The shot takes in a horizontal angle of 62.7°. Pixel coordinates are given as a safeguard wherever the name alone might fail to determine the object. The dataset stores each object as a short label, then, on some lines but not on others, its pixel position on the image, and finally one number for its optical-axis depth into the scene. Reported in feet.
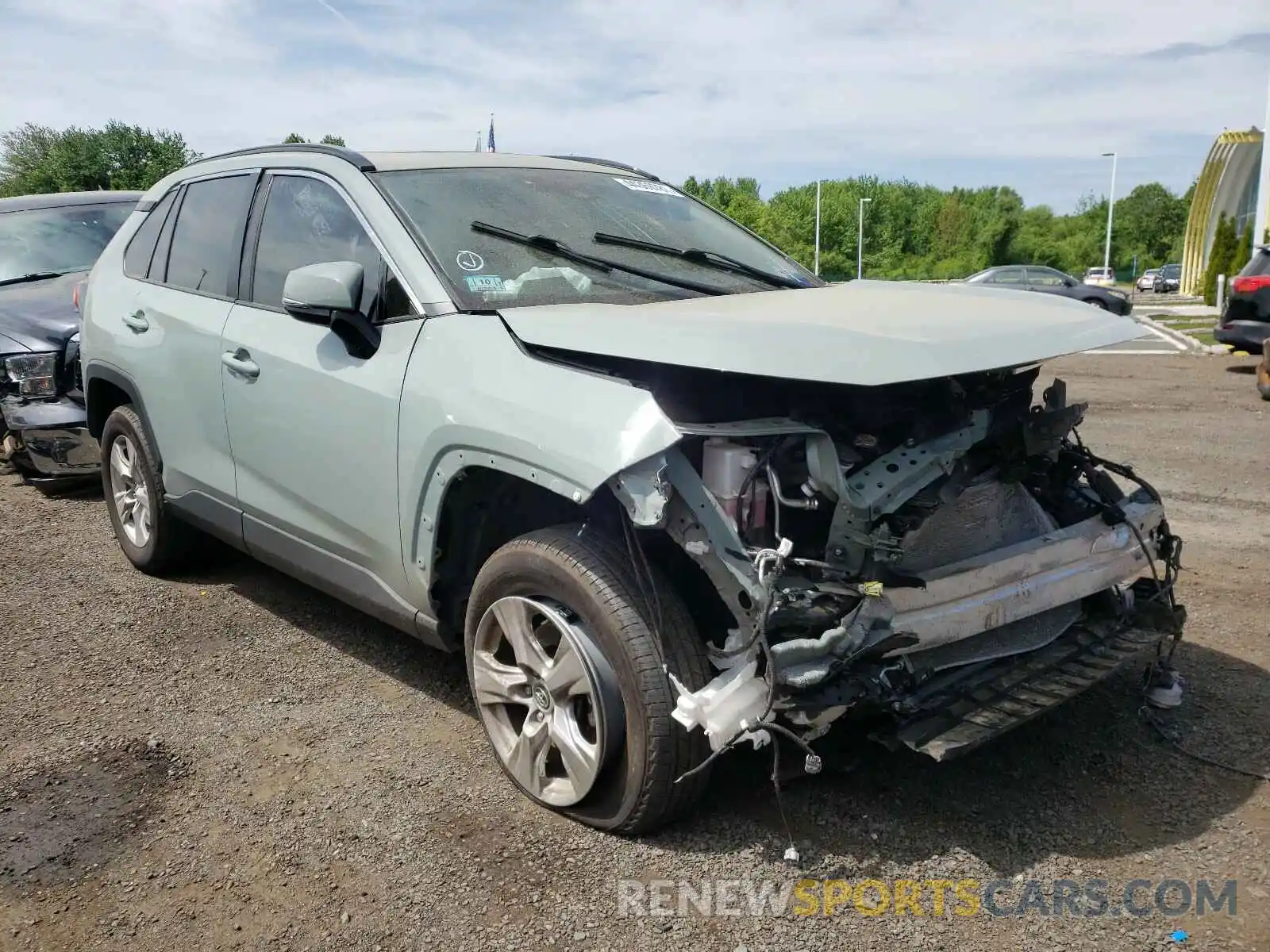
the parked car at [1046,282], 80.53
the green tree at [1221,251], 84.84
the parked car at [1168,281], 161.99
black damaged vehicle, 22.31
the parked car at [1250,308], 41.22
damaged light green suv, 8.59
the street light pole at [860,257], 275.18
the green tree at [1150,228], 261.65
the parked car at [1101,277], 182.39
